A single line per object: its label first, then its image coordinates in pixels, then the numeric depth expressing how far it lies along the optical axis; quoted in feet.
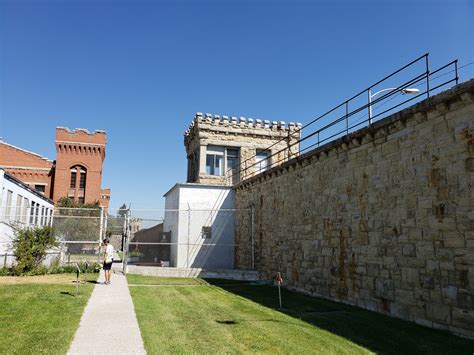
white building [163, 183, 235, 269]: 67.72
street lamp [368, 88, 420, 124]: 34.88
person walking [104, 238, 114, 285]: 42.11
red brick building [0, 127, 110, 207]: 141.28
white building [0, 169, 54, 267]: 53.47
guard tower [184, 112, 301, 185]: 80.48
